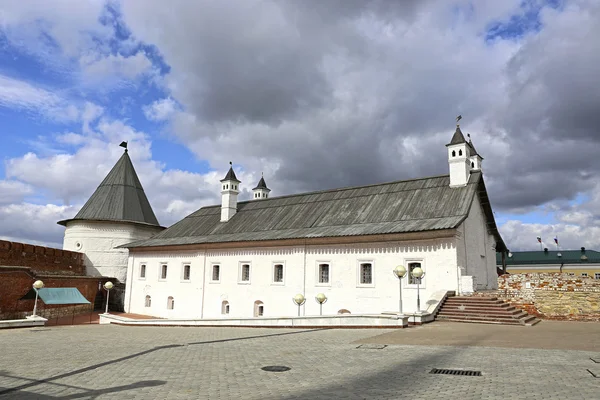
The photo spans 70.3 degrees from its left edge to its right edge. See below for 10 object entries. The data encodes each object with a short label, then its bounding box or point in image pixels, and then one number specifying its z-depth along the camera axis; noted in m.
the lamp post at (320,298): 18.28
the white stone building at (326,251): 20.84
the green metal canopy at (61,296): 26.06
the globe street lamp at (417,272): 16.46
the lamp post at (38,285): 21.05
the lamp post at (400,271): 15.83
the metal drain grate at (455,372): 7.14
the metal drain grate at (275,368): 7.52
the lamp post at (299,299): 18.02
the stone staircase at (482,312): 15.82
